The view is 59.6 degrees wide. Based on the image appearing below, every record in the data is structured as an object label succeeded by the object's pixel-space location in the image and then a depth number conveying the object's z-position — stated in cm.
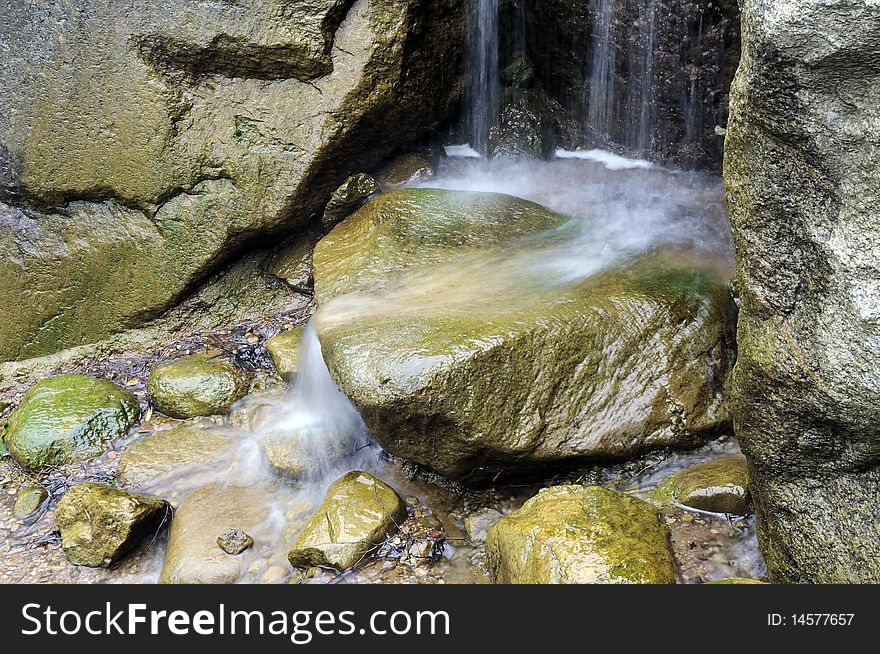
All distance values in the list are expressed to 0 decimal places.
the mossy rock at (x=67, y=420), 450
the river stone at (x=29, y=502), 420
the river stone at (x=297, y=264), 553
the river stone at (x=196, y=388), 473
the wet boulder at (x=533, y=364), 354
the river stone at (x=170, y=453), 432
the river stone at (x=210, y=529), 365
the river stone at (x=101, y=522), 379
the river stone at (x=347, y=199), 550
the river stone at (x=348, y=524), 353
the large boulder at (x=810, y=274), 218
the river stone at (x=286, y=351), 471
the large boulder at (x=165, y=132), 503
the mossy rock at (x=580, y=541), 287
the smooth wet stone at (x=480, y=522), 361
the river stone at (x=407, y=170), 577
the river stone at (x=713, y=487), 331
